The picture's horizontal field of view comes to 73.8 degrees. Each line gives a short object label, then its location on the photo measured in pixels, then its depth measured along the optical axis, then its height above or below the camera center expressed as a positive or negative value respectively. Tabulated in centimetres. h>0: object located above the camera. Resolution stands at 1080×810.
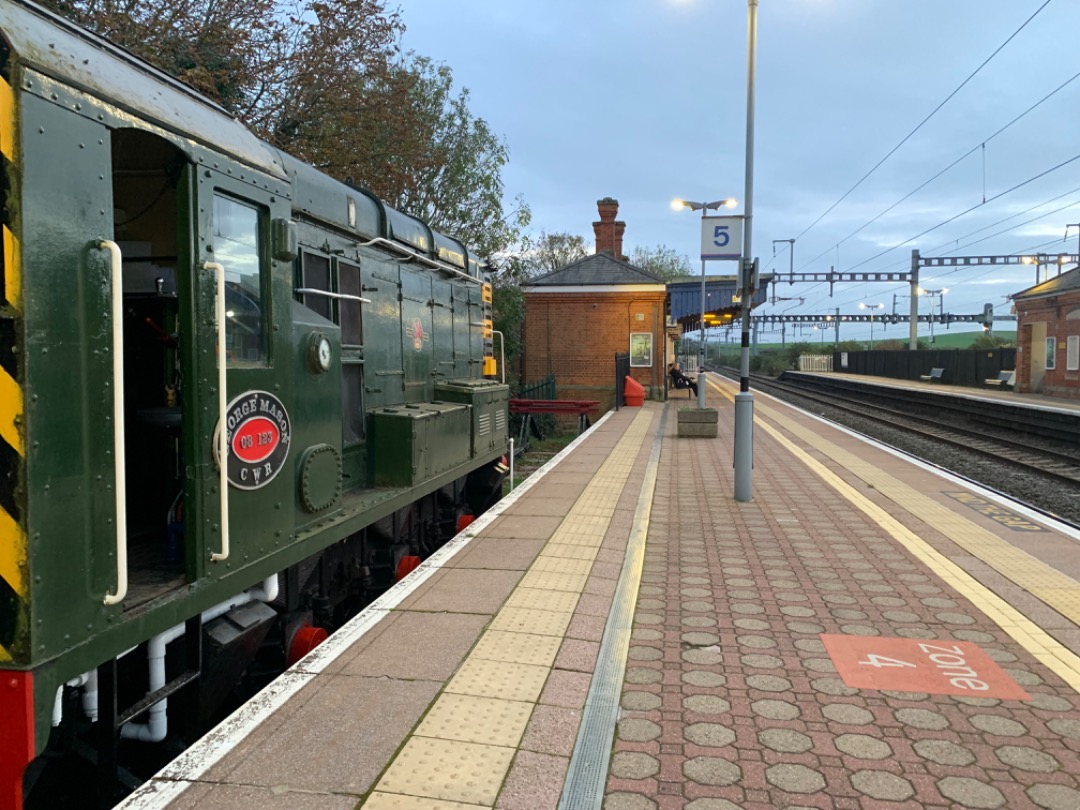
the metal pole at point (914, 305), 4481 +447
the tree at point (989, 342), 4649 +214
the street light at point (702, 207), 2096 +514
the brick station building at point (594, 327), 2695 +188
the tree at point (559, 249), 5403 +971
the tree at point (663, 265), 6856 +1098
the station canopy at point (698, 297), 2920 +330
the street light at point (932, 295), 6395 +725
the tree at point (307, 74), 1121 +560
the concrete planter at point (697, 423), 1591 -106
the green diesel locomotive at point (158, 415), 237 -16
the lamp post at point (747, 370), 872 +7
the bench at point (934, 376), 3934 -9
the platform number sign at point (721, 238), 1115 +220
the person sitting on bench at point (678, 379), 3180 -14
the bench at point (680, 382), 3176 -27
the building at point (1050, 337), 2625 +142
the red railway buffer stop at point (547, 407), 1808 -77
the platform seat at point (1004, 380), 3232 -28
